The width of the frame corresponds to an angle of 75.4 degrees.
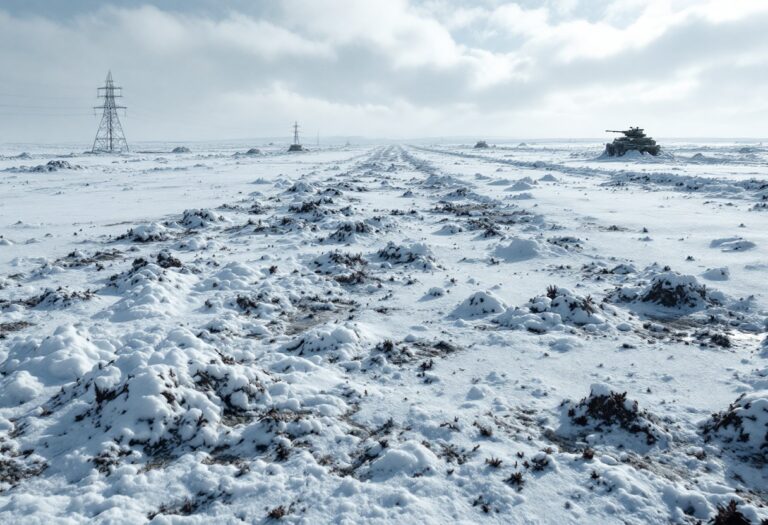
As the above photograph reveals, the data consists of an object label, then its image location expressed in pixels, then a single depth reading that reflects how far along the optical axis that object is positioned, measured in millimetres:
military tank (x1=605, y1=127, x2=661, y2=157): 53500
